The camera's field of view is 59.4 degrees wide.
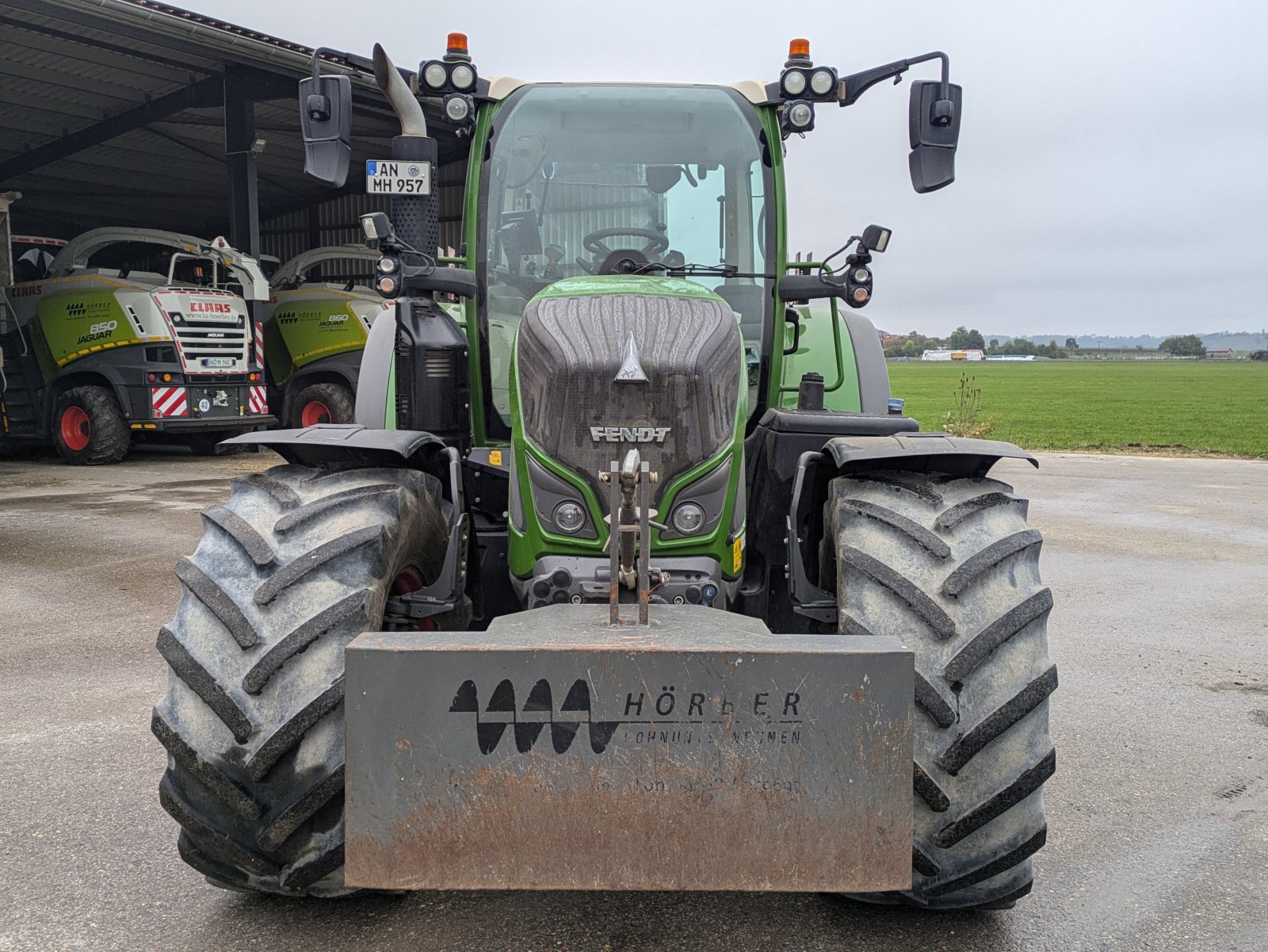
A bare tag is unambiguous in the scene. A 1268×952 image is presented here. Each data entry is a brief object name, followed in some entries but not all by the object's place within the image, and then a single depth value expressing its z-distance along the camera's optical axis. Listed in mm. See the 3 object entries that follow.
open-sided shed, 14039
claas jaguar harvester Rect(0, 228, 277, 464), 14727
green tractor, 2184
